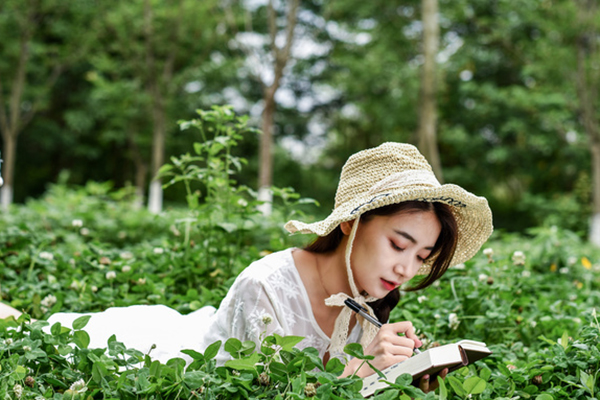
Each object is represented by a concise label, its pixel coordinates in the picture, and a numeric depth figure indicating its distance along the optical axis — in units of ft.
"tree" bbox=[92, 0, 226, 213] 48.70
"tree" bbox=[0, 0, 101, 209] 50.93
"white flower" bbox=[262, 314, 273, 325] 5.79
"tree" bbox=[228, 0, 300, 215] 37.27
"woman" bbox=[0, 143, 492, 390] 5.88
